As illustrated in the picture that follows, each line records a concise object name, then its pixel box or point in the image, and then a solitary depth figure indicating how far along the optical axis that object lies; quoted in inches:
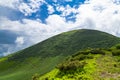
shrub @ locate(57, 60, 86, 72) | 452.9
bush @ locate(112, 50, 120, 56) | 611.7
